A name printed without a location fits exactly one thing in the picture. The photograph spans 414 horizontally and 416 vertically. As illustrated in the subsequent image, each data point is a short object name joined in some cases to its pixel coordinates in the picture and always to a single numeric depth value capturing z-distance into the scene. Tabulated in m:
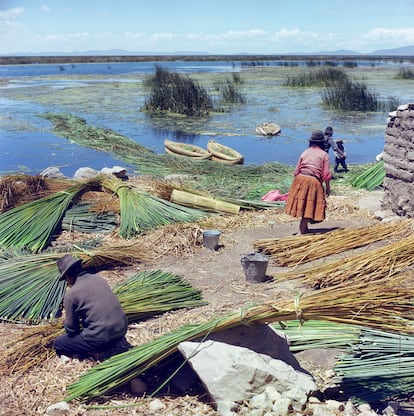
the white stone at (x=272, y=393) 3.28
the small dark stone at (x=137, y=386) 3.58
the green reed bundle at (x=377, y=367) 3.23
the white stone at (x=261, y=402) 3.23
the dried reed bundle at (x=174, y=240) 6.29
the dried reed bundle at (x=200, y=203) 7.43
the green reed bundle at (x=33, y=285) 4.78
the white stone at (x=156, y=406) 3.45
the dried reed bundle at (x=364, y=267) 4.91
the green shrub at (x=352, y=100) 20.67
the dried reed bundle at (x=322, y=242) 5.83
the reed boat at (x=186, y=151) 12.44
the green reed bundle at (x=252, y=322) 3.40
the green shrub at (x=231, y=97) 23.83
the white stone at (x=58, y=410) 3.40
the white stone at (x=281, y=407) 3.17
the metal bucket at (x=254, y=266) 5.29
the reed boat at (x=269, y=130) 16.22
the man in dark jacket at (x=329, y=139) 10.77
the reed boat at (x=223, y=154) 12.07
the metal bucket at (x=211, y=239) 6.31
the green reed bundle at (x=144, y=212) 6.84
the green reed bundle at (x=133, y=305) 4.02
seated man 3.82
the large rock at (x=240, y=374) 3.31
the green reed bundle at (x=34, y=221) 6.45
